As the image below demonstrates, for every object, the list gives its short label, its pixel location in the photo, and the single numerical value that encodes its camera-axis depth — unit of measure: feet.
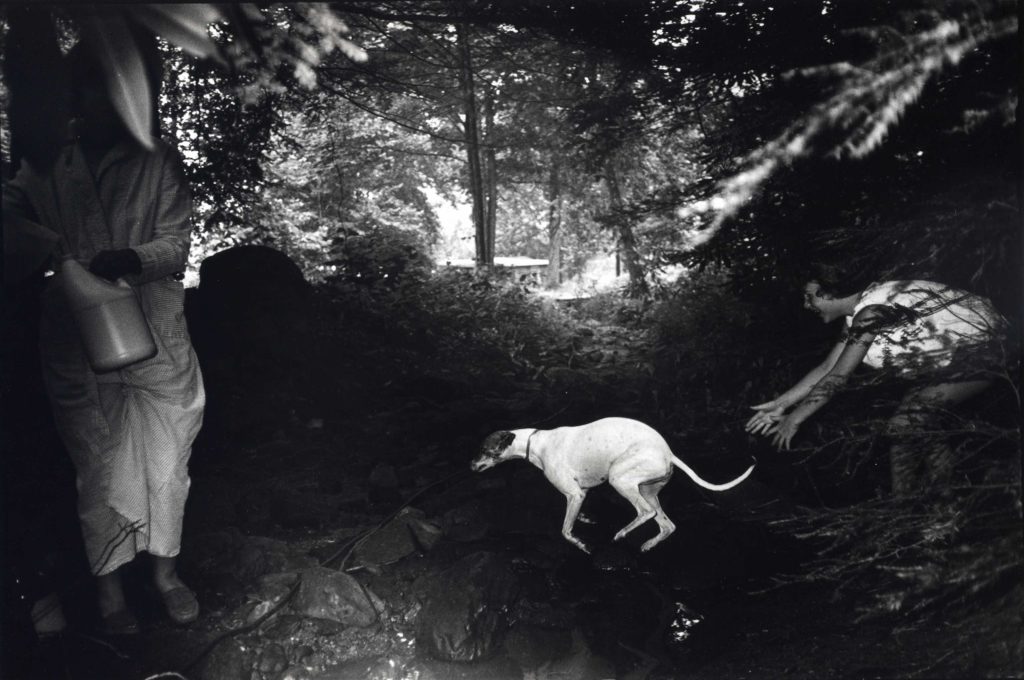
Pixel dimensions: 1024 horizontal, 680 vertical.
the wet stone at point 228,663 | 7.15
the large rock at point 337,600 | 7.88
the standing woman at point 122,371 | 7.84
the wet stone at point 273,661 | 7.23
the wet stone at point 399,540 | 8.75
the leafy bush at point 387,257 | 13.92
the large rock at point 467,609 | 7.36
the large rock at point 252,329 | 12.81
